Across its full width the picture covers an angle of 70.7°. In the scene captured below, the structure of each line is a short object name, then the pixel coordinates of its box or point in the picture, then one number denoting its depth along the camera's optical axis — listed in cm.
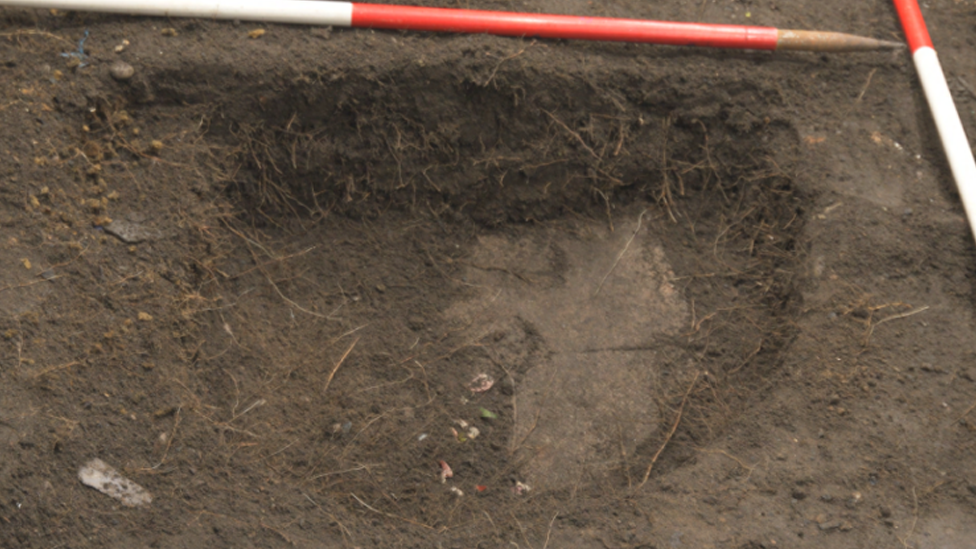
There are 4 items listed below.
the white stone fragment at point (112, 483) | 189
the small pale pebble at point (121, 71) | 238
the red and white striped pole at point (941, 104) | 250
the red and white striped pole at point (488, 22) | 245
